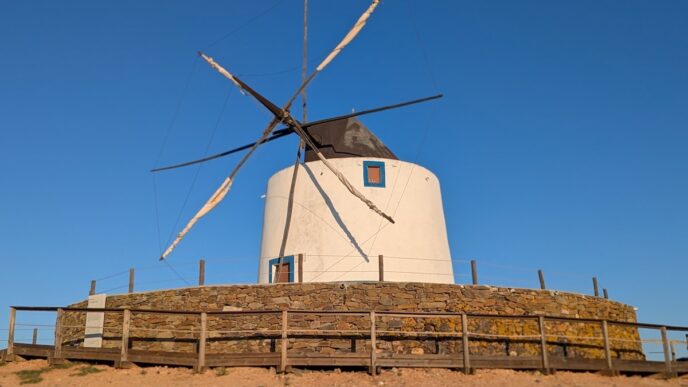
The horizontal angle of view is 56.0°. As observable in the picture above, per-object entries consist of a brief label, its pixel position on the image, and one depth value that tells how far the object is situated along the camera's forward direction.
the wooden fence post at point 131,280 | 17.43
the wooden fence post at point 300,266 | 17.16
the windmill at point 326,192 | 19.25
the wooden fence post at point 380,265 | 16.37
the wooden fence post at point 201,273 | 16.73
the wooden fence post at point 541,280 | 17.58
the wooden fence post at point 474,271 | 16.79
